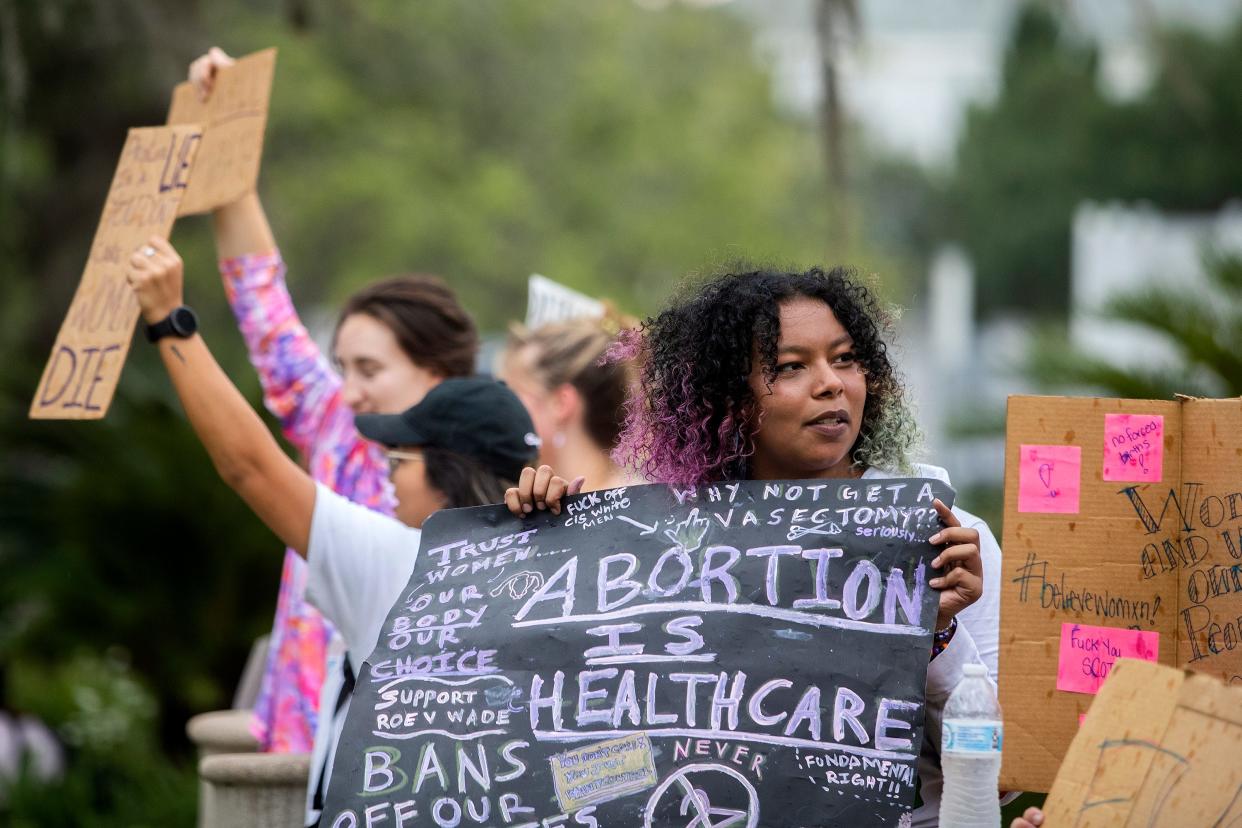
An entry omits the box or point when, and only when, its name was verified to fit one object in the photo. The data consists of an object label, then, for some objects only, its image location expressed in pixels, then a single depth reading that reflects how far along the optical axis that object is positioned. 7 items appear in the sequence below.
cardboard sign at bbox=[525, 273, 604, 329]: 11.62
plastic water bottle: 5.10
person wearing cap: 7.19
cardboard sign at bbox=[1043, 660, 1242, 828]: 4.95
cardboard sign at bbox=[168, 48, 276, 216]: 8.52
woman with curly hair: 5.96
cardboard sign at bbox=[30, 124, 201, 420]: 8.03
